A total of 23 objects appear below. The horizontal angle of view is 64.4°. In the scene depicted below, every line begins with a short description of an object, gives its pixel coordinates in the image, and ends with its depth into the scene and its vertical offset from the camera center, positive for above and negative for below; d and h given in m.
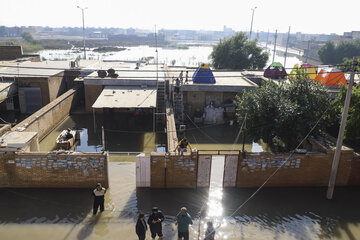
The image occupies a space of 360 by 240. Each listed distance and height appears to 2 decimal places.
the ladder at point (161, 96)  21.39 -4.15
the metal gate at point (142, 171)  10.89 -4.93
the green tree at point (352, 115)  12.02 -2.91
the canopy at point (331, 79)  22.57 -2.55
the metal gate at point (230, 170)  11.21 -4.89
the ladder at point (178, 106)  20.11 -4.56
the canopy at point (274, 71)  26.11 -2.39
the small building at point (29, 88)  22.09 -4.03
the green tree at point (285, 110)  12.18 -2.78
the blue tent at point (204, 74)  22.59 -2.56
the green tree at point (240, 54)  37.25 -1.43
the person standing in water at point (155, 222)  8.12 -5.00
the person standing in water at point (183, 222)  7.95 -4.91
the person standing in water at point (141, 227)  7.85 -5.00
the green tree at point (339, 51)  62.03 -0.94
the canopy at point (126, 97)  16.70 -3.65
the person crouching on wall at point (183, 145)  11.66 -4.18
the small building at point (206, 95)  21.48 -4.01
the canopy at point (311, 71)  26.49 -2.45
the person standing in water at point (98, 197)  9.41 -5.13
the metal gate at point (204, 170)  11.02 -4.85
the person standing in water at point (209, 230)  7.84 -5.01
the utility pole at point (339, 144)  9.71 -3.46
